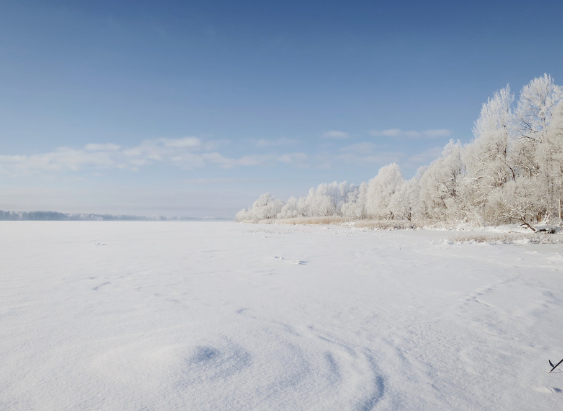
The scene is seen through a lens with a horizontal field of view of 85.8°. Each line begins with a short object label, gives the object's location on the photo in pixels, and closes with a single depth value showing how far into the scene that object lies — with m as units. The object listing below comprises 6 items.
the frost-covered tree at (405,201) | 40.47
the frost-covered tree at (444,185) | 29.62
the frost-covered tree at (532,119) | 20.81
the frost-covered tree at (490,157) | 22.50
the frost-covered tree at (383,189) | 46.37
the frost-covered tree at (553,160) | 18.11
